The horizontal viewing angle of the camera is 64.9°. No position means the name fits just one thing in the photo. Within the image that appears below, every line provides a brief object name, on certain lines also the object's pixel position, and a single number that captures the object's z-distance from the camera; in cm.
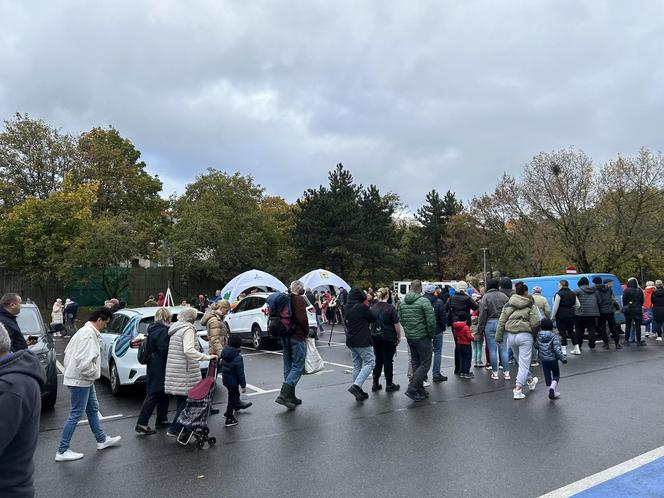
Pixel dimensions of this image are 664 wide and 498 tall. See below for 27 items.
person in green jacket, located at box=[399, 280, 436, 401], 796
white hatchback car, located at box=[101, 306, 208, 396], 877
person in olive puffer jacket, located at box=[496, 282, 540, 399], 801
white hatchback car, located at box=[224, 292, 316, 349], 1533
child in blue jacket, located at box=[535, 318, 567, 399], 770
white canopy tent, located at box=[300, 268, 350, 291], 2158
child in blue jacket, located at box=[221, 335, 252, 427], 715
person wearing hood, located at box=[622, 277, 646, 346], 1339
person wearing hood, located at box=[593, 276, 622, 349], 1311
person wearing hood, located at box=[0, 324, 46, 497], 230
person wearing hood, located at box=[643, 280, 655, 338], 1536
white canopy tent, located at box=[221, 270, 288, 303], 1930
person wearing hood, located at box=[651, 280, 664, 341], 1400
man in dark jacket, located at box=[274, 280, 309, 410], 766
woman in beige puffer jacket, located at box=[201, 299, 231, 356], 730
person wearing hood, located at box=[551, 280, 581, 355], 1215
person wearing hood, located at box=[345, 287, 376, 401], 803
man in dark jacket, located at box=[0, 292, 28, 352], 614
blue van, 1569
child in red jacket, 965
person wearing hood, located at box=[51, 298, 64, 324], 2230
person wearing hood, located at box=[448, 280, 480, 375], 981
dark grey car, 794
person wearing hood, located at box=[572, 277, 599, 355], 1284
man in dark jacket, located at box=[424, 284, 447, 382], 948
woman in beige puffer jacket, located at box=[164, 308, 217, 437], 632
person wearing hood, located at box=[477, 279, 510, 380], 966
